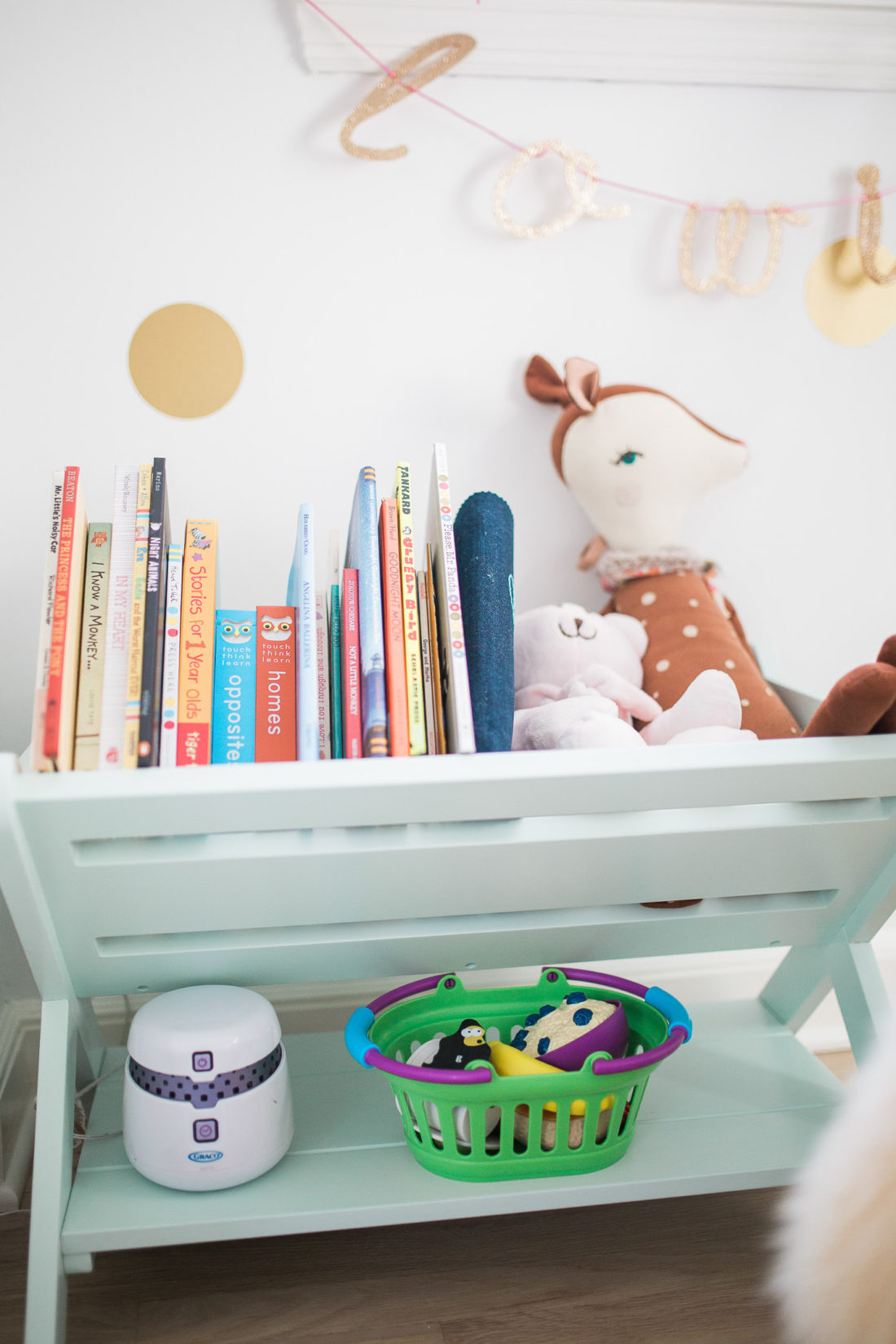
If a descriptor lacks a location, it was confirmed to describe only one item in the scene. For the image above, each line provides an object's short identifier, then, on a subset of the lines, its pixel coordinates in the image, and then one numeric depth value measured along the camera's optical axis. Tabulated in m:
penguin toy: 0.88
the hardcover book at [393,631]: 0.80
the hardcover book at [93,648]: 0.81
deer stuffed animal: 1.15
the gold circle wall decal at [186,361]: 1.17
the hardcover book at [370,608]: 0.80
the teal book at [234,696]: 0.86
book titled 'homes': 0.90
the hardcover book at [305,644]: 0.81
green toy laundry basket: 0.83
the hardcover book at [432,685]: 0.84
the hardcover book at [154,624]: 0.77
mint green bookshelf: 0.77
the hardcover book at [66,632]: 0.74
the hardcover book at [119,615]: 0.78
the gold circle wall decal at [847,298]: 1.29
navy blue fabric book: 0.86
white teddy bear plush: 0.95
